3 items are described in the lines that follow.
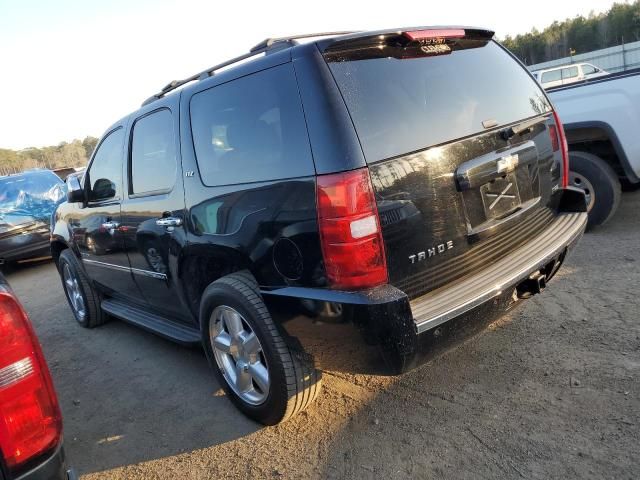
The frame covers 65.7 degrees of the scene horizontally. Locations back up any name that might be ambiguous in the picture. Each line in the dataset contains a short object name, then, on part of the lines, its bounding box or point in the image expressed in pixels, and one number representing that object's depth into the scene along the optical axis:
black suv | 2.12
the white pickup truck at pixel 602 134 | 4.54
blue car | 8.05
